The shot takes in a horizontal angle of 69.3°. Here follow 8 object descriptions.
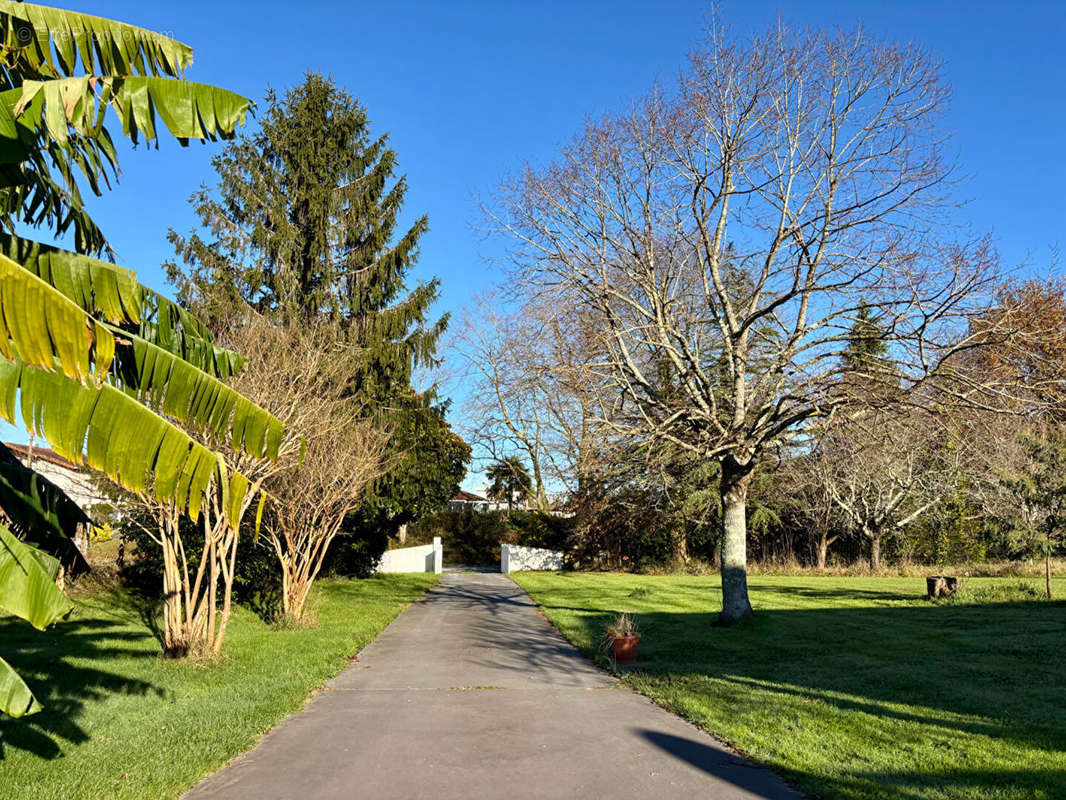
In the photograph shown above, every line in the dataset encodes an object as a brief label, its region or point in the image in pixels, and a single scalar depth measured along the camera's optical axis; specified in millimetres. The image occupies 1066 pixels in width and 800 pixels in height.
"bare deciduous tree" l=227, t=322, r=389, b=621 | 12586
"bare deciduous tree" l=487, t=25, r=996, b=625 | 13648
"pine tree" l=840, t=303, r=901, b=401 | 13292
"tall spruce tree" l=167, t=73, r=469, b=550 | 24141
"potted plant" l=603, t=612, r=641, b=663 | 11711
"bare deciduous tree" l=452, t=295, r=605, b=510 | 14953
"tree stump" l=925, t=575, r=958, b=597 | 20078
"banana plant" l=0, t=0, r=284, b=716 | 4184
